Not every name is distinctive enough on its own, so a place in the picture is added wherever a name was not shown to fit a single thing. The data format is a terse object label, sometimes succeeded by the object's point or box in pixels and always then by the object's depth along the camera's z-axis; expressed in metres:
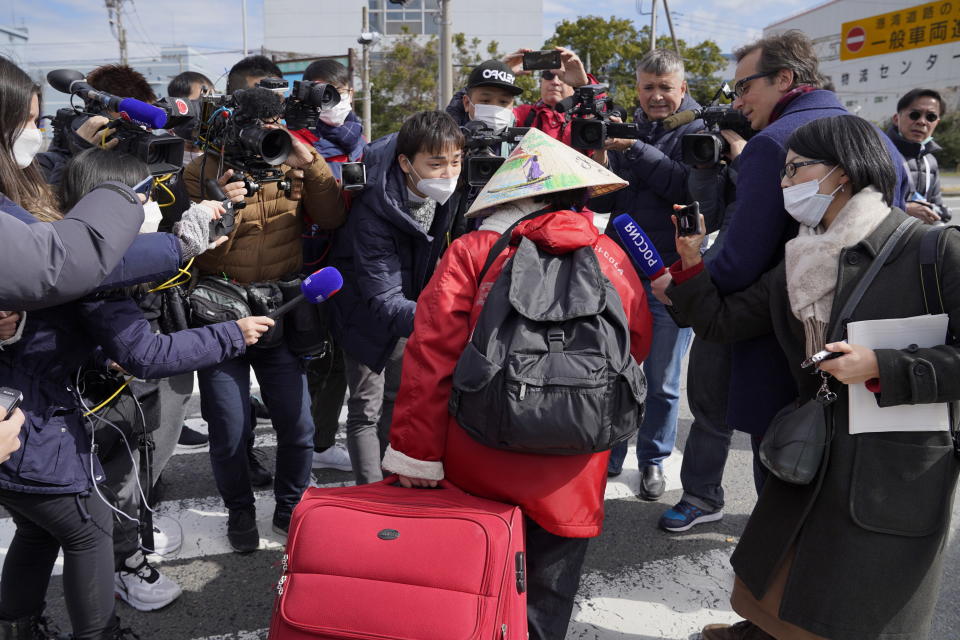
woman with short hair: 1.81
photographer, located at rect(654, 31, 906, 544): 2.29
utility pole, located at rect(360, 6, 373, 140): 20.46
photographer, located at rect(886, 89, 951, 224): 5.20
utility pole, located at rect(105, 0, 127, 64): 39.50
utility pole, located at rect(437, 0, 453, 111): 13.59
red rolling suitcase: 1.58
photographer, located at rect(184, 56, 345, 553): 2.95
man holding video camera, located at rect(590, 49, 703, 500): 3.53
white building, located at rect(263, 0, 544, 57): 44.03
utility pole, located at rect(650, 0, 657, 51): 28.30
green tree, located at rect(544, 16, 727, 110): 26.59
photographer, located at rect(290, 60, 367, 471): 3.46
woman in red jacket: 1.86
